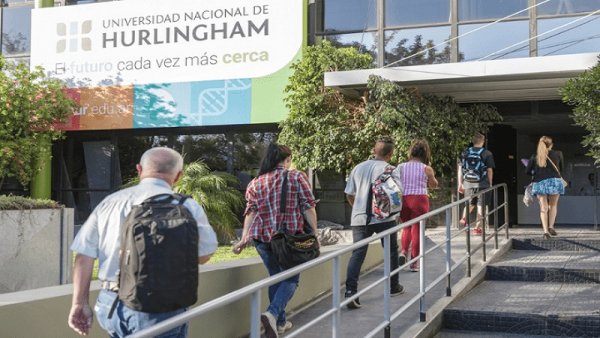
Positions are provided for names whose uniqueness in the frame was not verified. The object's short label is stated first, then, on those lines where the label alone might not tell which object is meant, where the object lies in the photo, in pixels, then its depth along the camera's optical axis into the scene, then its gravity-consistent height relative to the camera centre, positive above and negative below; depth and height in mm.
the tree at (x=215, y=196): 13227 -479
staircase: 5688 -1179
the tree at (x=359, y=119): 11531 +944
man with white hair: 3074 -366
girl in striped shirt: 7105 -142
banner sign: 14070 +2517
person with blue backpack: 9641 +69
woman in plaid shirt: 5125 -289
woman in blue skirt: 9227 -93
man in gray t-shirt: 5984 -379
